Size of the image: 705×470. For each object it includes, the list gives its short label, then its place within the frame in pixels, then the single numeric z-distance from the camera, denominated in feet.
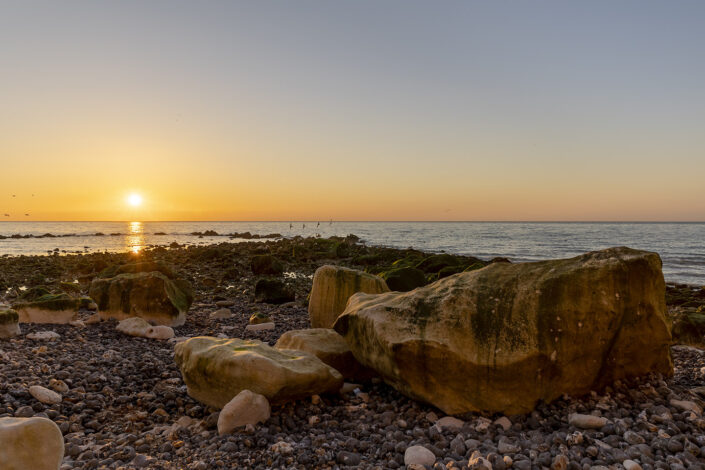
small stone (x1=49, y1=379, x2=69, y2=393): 17.80
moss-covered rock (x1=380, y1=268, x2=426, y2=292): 42.91
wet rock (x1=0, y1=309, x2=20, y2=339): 24.53
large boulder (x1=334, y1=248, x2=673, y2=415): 15.78
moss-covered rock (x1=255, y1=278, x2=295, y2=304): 43.57
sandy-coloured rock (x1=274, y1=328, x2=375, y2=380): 20.18
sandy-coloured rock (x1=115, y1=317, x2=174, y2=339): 27.96
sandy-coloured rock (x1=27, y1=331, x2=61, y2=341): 25.09
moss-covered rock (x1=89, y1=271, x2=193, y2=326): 31.89
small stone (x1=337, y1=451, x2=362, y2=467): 12.58
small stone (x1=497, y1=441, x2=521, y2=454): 12.71
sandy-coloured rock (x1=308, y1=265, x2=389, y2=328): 30.22
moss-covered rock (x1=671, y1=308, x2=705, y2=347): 27.89
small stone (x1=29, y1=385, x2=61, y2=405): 16.77
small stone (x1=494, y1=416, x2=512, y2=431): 14.81
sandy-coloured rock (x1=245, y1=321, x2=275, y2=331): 31.86
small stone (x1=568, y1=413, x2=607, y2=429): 13.99
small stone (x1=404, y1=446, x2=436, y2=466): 12.28
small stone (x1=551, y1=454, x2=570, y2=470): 11.59
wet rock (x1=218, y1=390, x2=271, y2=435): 14.71
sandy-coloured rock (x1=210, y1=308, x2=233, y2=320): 36.73
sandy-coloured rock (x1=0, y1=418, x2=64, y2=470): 9.92
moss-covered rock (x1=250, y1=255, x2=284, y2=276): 67.77
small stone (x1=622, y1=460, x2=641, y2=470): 11.32
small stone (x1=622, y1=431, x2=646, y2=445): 12.81
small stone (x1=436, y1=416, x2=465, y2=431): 14.86
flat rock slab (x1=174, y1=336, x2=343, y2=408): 16.07
